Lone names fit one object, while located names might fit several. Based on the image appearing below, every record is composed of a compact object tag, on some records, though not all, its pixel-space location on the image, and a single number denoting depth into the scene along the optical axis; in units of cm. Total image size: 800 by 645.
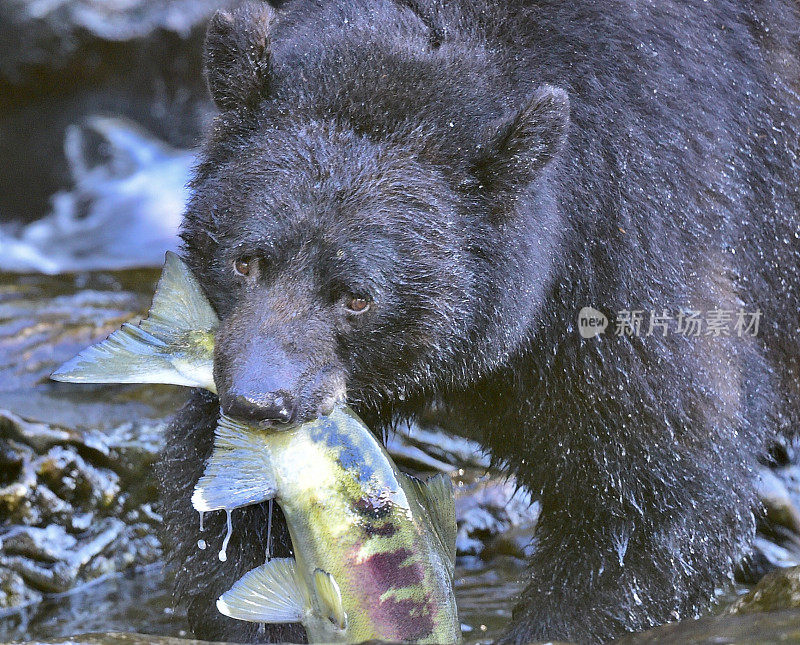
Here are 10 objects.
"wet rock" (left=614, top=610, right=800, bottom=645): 728
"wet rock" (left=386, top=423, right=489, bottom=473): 1390
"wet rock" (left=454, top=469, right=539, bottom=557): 1312
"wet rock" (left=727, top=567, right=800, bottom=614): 823
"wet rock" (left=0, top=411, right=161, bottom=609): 1179
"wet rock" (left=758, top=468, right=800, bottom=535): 1334
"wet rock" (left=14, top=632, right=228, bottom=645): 774
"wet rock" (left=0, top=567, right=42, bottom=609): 1147
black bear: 820
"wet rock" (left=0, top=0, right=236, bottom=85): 2344
